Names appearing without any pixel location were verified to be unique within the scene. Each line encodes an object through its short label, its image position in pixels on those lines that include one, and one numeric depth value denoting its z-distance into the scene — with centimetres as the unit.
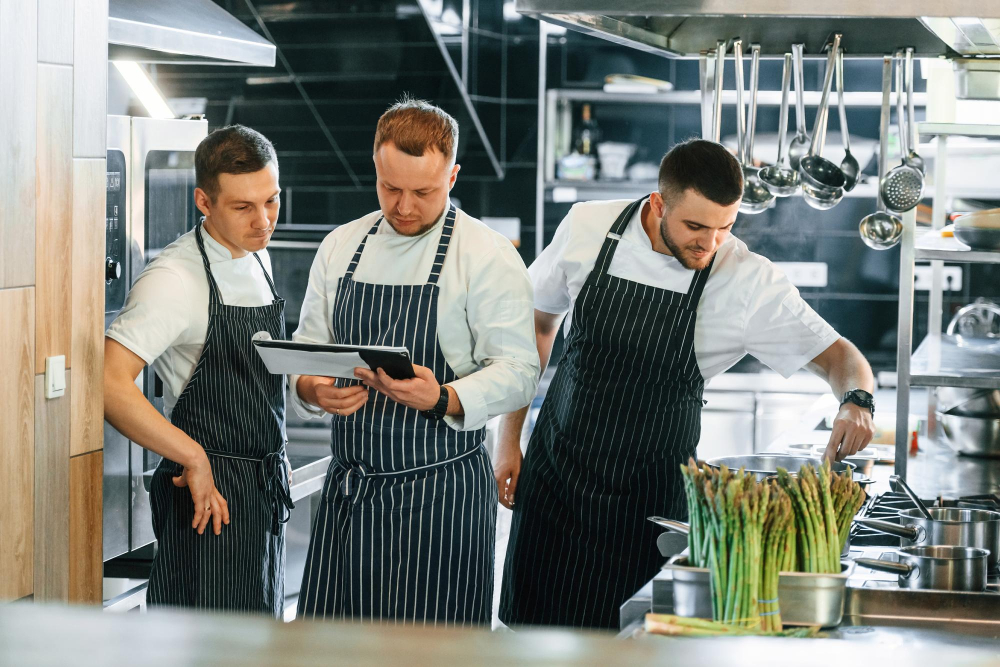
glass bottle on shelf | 693
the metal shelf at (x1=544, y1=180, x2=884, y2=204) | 679
